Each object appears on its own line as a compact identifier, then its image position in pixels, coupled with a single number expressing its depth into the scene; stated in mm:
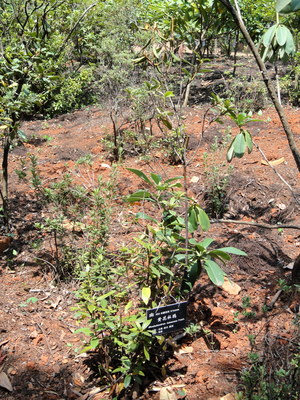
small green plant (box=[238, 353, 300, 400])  1617
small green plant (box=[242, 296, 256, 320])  2363
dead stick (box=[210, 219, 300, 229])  2256
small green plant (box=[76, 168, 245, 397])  1910
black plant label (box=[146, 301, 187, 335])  1919
